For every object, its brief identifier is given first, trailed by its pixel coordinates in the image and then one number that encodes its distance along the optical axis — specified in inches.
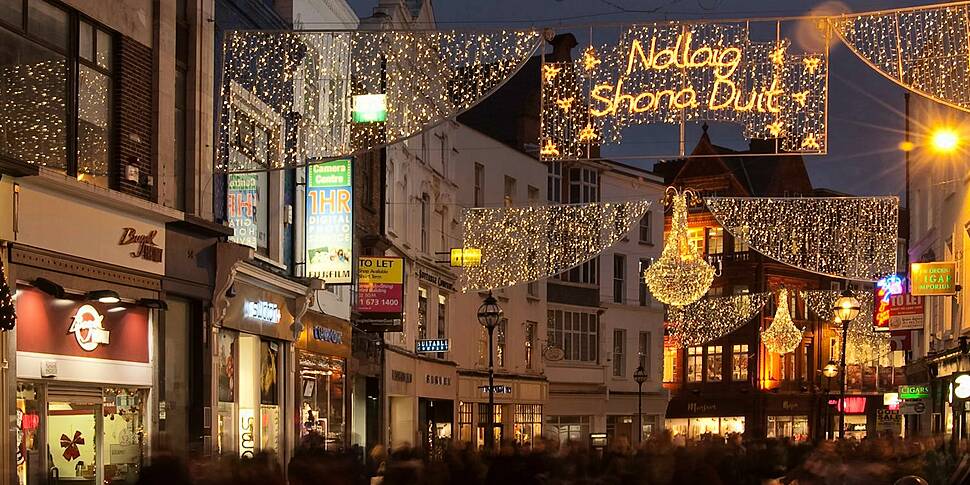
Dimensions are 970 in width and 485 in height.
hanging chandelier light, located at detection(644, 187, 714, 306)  1213.7
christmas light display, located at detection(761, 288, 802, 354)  2536.9
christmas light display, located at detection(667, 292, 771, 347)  2699.3
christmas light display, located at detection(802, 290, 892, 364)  2541.8
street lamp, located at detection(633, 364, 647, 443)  2007.9
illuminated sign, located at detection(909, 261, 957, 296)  1374.3
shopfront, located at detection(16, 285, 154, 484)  673.0
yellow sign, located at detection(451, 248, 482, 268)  1599.4
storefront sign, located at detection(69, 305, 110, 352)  721.6
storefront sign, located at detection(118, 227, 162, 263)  756.6
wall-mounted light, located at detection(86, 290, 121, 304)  722.8
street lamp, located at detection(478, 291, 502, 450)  1430.9
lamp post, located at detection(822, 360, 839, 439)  1825.1
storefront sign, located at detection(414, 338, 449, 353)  1512.1
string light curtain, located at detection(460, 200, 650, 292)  1716.3
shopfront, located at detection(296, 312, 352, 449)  1112.2
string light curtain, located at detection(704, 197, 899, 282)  1275.8
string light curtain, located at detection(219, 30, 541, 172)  747.4
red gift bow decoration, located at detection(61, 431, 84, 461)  724.7
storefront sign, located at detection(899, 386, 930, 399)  1517.0
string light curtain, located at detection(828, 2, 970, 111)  692.7
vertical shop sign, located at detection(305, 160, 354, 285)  1095.6
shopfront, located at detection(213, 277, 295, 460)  924.0
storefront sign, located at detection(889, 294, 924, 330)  1619.1
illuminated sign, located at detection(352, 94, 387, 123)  858.1
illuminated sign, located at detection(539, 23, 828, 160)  748.0
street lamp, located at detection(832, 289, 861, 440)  1292.2
